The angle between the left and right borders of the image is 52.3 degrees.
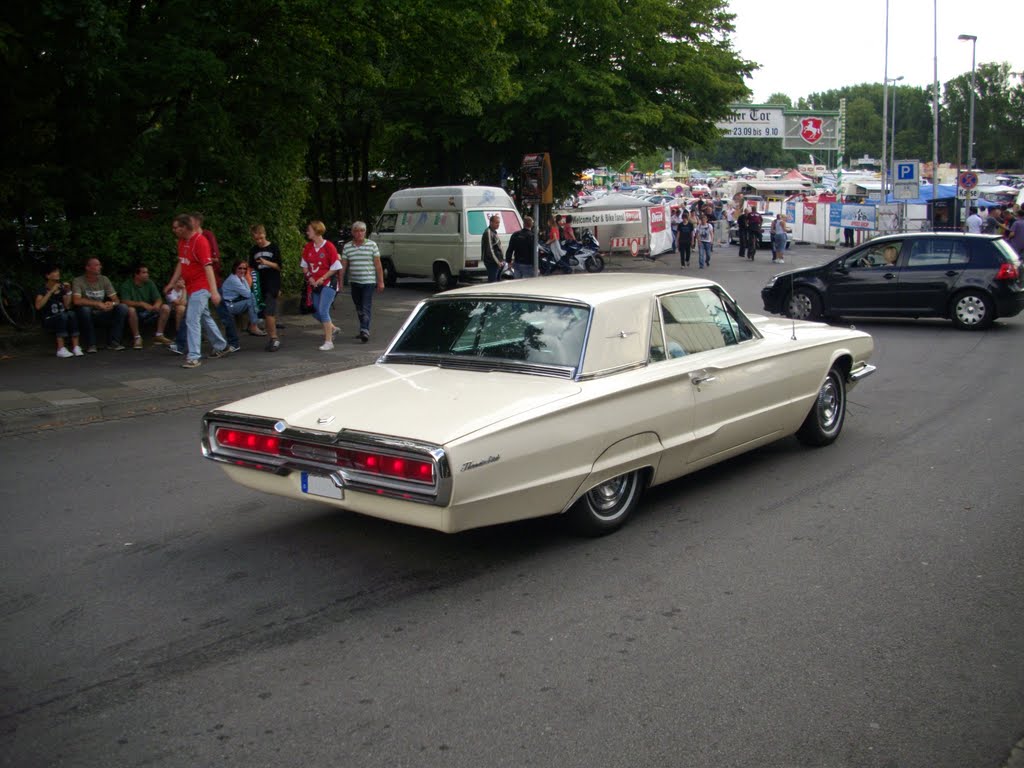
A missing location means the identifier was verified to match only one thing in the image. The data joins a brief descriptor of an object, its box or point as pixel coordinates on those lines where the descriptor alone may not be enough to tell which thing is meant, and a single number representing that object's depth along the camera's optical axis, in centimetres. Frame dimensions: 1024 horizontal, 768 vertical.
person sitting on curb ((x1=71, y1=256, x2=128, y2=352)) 1291
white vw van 2234
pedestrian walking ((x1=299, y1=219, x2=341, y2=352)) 1353
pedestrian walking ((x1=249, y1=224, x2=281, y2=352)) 1359
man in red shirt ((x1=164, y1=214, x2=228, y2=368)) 1177
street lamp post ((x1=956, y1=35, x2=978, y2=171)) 5028
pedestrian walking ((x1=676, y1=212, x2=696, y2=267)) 3039
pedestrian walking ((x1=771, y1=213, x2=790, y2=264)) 3351
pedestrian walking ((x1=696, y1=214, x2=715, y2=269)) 3048
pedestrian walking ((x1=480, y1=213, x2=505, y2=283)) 1956
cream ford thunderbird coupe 504
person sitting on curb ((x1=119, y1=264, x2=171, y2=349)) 1352
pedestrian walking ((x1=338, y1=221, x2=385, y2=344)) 1398
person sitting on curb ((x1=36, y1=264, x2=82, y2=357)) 1275
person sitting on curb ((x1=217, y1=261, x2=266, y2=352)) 1434
